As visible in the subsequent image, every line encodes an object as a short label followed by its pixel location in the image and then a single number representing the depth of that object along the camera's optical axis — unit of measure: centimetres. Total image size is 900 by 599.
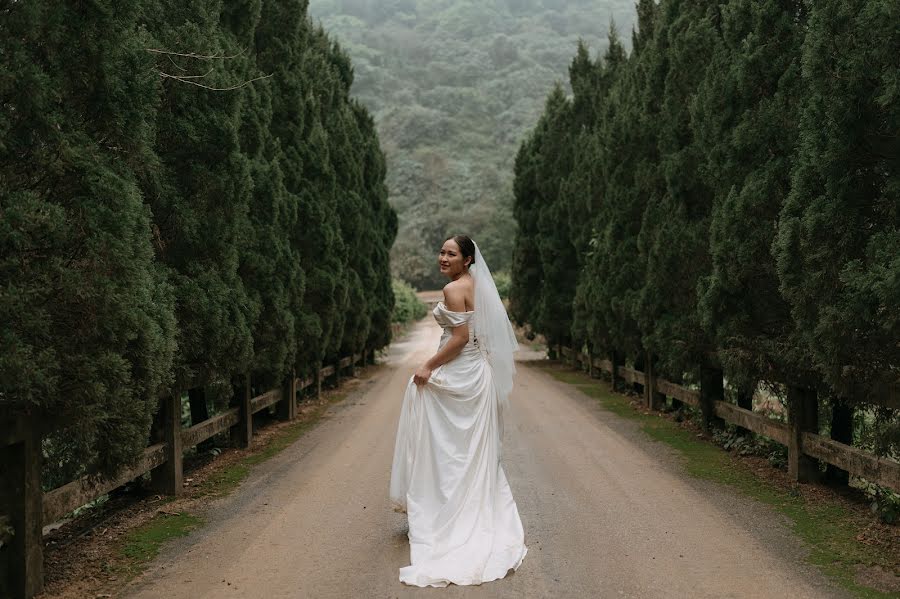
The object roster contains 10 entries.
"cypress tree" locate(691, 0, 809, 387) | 837
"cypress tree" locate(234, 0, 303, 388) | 1044
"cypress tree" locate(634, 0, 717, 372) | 1120
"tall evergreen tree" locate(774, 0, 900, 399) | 549
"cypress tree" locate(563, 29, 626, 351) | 1872
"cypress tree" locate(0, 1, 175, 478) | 434
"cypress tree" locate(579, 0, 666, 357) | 1459
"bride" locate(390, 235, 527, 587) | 560
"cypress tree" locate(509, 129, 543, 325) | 2627
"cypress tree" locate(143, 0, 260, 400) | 781
